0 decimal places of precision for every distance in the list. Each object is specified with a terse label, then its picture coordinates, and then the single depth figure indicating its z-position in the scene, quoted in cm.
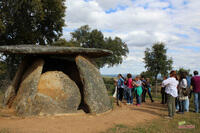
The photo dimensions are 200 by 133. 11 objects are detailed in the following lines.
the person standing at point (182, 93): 844
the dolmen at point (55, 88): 752
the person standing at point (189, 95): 908
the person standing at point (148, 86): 1210
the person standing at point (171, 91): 737
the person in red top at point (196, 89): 877
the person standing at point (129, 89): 1073
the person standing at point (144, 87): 1210
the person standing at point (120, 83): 1117
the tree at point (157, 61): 1892
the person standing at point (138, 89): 1044
